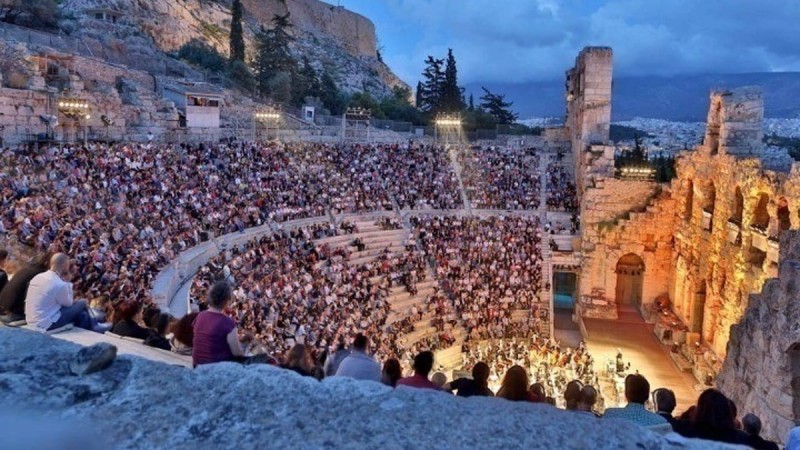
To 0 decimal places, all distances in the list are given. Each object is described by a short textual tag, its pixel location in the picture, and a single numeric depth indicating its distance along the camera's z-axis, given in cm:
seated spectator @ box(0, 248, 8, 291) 724
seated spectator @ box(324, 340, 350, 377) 682
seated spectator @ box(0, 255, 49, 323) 661
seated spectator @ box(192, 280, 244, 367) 525
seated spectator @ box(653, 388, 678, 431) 564
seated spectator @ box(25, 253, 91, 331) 615
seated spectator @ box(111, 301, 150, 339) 700
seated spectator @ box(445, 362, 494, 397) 602
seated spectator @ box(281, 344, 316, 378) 550
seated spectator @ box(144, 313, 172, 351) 654
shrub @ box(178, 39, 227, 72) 5031
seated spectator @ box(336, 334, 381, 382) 573
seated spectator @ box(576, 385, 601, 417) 577
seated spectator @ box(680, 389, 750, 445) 466
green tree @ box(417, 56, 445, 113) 5897
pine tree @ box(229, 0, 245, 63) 5719
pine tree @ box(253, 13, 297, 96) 5322
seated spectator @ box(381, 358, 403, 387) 583
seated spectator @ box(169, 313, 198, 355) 642
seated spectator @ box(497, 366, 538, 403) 560
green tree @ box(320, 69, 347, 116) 5456
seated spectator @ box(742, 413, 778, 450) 492
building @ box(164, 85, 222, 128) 3247
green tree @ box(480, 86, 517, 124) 6053
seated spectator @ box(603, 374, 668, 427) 495
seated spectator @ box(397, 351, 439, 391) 563
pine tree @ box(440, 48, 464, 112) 5606
